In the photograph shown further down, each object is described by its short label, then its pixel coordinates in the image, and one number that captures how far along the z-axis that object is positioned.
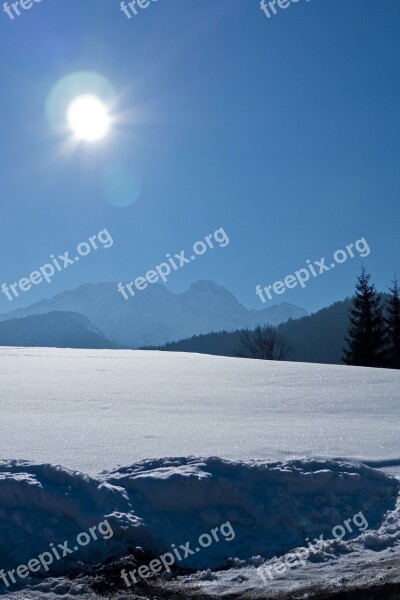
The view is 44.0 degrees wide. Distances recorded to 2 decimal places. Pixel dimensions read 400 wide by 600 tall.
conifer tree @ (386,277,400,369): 30.56
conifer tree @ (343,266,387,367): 30.33
